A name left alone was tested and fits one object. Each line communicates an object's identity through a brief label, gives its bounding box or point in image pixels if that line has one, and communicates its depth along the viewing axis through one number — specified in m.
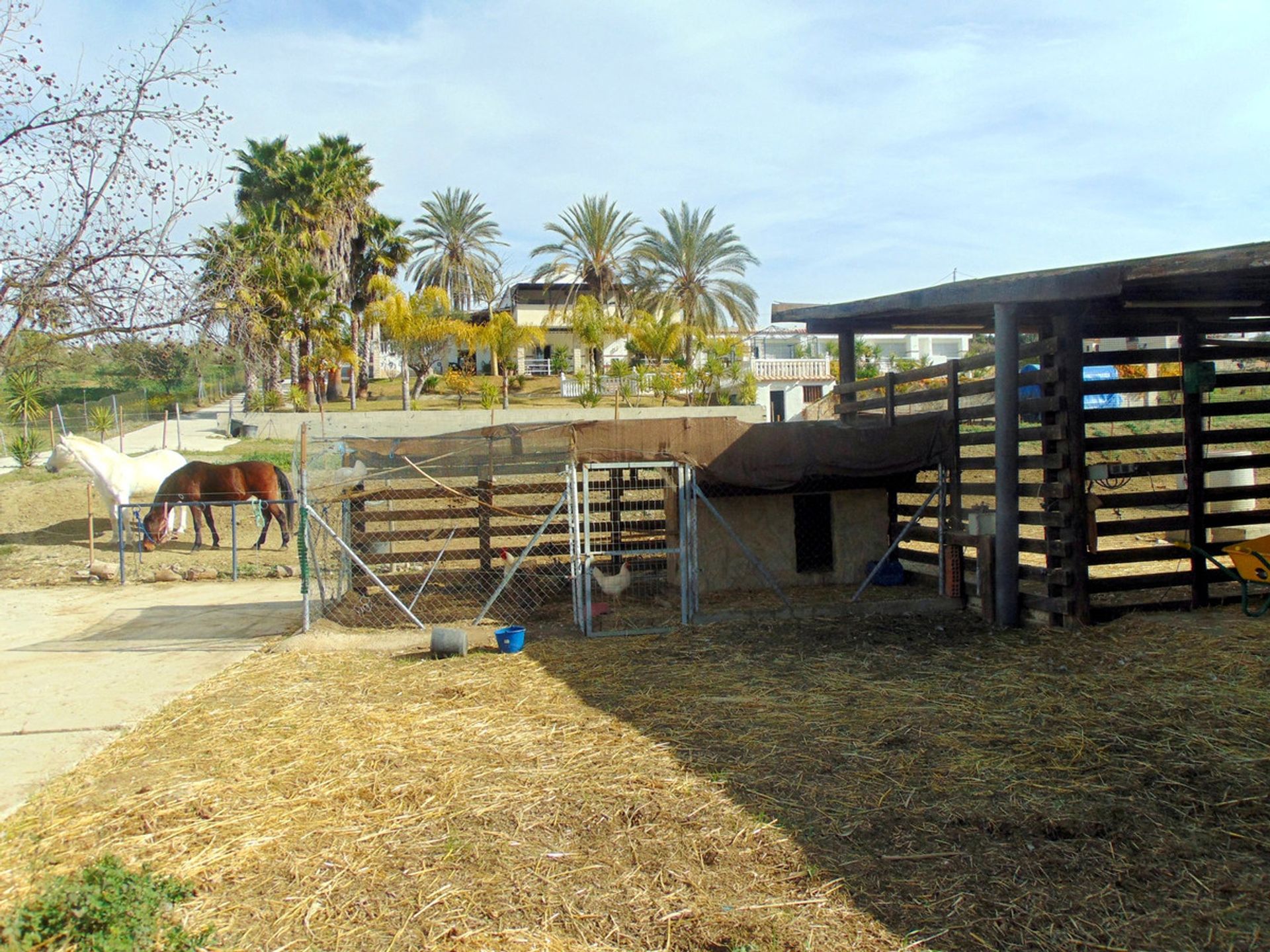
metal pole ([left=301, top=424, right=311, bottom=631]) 8.92
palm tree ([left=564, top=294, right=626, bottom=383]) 40.34
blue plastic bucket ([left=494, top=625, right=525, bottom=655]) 8.72
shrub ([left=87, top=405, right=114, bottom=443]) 27.25
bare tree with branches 6.68
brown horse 16.05
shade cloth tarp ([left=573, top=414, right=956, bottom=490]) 9.96
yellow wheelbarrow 7.98
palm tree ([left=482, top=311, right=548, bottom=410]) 40.53
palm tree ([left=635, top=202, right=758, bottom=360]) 45.69
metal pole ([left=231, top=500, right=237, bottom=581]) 13.72
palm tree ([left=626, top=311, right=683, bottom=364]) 41.22
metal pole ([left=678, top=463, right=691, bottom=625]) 9.45
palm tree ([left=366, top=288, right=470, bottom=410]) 39.12
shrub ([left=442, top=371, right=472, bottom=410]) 42.94
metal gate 9.49
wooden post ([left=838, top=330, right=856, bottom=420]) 11.81
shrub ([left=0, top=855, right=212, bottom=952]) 3.65
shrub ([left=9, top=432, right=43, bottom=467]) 24.30
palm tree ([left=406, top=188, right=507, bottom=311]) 49.69
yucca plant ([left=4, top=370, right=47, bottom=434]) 25.56
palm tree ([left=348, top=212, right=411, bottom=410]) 45.22
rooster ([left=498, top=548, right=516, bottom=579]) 10.43
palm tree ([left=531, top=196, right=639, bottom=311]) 46.50
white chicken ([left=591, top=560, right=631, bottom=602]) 11.12
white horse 16.05
